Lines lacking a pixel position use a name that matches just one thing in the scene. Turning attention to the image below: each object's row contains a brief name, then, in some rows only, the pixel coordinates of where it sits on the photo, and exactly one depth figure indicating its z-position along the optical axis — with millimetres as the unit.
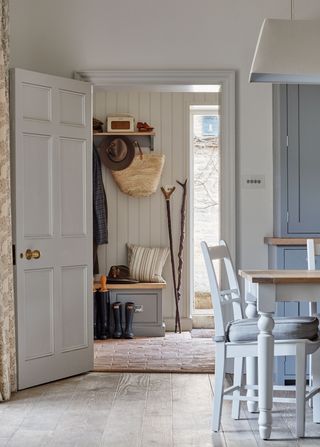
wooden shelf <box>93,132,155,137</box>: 8172
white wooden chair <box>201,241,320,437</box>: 4133
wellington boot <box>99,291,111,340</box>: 7770
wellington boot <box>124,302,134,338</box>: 7801
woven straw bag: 8242
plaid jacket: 8141
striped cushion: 8125
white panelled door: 5410
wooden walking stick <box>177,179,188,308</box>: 8320
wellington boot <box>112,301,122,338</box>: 7805
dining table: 4012
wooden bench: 7945
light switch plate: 6004
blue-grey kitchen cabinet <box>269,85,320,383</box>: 5746
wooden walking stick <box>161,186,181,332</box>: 8281
